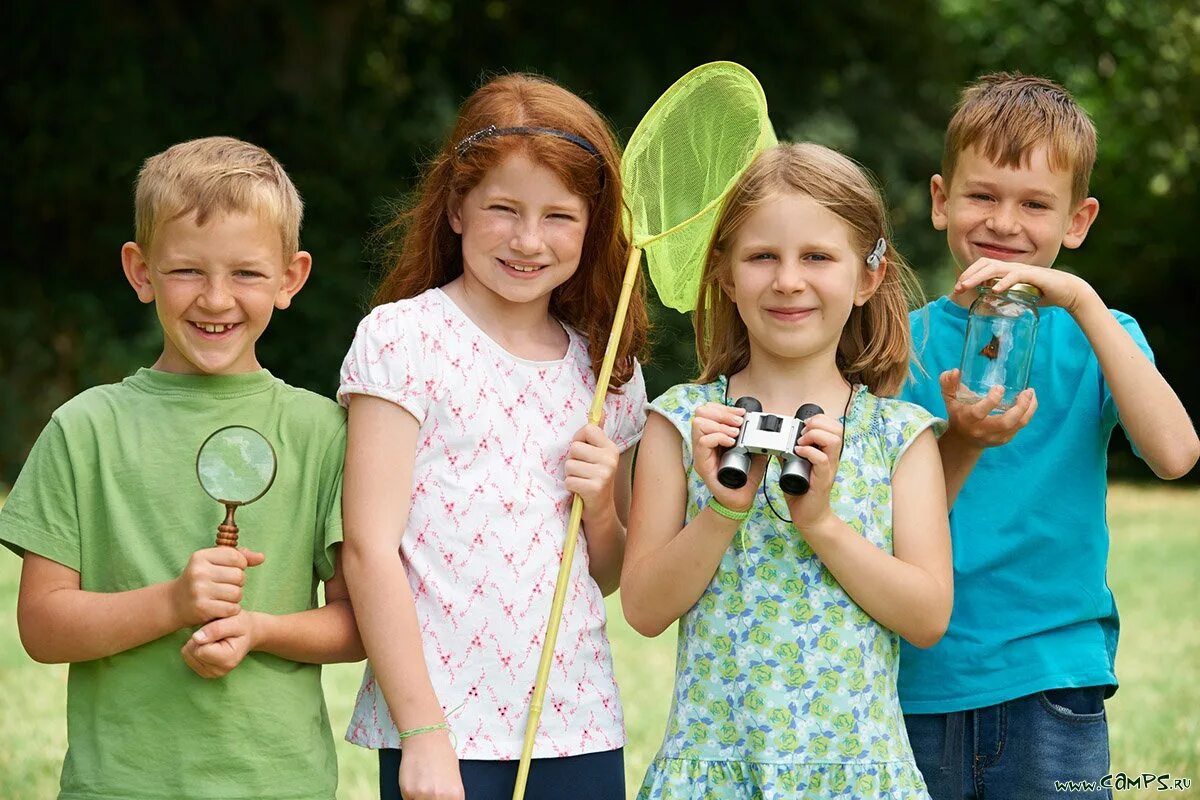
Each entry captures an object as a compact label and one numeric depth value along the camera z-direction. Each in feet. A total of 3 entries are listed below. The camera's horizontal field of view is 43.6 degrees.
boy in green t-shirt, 9.31
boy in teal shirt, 10.35
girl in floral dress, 9.39
